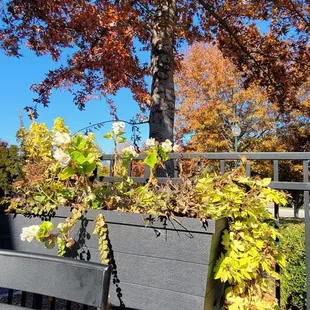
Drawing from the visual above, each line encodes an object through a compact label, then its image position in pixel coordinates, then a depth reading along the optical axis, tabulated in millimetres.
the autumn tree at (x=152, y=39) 3872
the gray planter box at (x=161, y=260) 1076
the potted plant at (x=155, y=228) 1101
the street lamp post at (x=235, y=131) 9406
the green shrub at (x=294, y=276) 2311
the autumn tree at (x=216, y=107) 11922
